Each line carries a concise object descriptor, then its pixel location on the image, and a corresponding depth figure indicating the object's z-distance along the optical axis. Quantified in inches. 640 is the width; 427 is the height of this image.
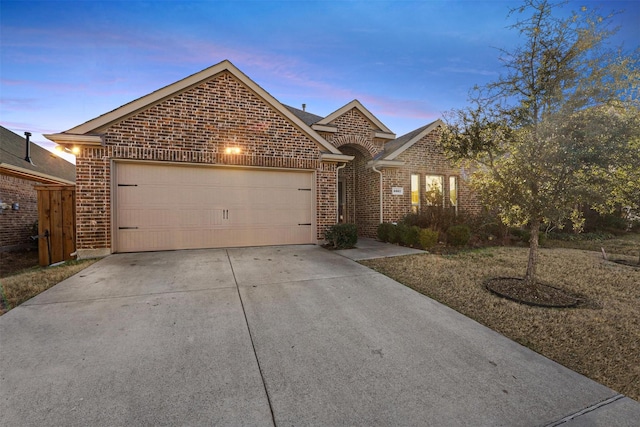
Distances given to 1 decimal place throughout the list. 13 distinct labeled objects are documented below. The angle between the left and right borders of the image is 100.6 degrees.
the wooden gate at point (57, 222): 275.6
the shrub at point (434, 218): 384.8
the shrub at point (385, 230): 382.9
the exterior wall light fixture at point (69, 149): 262.2
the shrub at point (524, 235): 392.2
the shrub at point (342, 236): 319.0
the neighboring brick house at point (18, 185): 360.8
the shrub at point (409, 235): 343.3
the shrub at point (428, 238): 334.0
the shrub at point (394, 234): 368.7
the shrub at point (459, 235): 356.5
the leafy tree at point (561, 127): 161.9
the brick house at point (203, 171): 267.6
